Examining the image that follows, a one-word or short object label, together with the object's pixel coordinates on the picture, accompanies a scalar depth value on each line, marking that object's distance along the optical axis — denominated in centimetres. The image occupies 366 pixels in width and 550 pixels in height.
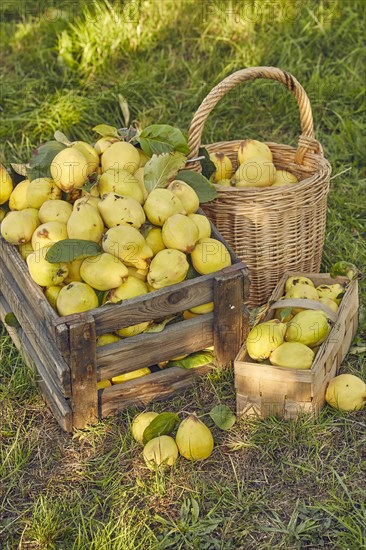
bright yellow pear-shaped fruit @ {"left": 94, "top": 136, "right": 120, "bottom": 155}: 302
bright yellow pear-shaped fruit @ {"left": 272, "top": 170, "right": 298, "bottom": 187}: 333
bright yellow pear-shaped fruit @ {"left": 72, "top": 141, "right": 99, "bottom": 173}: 288
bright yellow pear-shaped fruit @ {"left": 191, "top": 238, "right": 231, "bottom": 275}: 279
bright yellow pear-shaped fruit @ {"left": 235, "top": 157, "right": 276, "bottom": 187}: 329
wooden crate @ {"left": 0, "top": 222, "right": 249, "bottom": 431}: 262
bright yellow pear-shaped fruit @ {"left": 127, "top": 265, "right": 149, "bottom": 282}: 276
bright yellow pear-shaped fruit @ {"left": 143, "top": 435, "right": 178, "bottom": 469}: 257
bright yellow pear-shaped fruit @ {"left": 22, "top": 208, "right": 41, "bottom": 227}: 283
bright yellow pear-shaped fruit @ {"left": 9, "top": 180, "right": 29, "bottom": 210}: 295
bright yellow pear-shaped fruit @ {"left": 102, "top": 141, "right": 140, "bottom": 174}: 293
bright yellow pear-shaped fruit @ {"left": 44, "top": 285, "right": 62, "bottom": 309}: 271
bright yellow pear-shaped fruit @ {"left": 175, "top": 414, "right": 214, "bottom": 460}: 256
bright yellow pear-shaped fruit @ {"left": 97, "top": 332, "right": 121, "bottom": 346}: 272
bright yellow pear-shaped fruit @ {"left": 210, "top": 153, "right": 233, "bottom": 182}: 344
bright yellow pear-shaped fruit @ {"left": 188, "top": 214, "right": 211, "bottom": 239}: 284
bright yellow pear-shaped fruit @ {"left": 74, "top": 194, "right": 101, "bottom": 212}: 274
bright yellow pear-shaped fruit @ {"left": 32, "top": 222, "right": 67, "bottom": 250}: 272
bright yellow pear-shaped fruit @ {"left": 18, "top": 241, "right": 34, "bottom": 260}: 287
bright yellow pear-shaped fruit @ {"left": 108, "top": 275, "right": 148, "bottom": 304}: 266
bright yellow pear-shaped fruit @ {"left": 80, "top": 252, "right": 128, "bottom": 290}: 262
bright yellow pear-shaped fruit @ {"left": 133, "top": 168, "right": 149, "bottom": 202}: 288
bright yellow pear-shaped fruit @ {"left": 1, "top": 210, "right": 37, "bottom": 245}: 280
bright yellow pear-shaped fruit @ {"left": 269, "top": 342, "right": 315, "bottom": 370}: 267
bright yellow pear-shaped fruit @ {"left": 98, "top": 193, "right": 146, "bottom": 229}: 271
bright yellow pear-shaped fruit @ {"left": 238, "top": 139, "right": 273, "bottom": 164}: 344
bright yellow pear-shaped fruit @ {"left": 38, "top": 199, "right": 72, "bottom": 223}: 278
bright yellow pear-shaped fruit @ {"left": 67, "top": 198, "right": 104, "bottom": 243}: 267
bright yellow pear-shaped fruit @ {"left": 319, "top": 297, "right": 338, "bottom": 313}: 294
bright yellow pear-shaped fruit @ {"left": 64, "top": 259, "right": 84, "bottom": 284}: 274
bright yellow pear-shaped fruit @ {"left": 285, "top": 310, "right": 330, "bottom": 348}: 277
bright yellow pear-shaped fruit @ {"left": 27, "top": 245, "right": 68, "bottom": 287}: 266
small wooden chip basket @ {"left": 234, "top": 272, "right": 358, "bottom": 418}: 264
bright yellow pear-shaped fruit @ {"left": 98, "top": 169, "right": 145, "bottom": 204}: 280
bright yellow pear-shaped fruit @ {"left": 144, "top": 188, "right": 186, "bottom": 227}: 275
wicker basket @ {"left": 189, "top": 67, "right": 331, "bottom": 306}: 312
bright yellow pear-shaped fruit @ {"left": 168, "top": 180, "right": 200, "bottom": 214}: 285
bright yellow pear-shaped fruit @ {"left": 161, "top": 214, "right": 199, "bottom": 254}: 271
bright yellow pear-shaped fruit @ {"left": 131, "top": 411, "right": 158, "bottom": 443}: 268
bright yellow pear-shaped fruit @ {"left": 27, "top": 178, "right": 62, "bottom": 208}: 288
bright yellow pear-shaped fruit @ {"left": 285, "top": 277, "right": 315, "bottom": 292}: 307
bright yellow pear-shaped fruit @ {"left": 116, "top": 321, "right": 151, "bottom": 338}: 273
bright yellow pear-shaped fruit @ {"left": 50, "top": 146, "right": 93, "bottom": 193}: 279
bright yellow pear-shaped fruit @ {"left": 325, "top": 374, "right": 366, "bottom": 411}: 276
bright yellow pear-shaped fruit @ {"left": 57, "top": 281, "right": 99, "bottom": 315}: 261
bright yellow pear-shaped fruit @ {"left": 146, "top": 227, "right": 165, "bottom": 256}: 279
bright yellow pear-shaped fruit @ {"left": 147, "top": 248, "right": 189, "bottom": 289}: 267
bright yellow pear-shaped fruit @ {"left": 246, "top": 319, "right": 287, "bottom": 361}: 271
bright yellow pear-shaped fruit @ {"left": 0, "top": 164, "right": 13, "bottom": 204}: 300
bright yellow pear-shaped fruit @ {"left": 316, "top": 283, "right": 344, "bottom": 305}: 301
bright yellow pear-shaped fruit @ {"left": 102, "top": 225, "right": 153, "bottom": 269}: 265
